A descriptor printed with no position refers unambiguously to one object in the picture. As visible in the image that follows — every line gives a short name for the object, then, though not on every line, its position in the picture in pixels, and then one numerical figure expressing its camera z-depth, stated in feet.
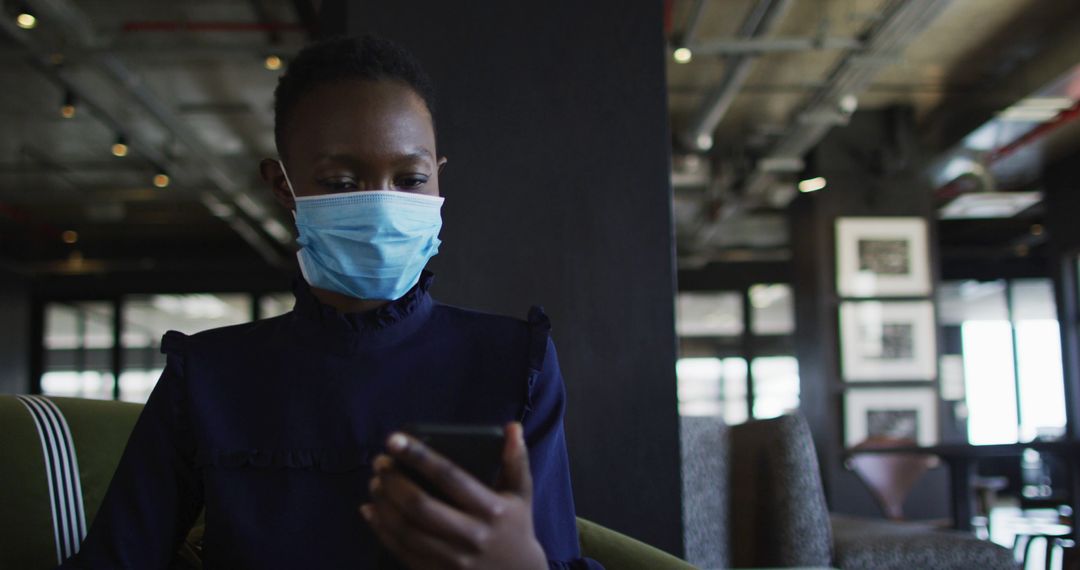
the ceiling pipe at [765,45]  19.16
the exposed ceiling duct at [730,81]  18.75
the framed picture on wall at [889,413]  26.99
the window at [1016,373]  47.75
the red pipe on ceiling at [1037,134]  25.69
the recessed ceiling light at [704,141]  25.36
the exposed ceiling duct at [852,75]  18.28
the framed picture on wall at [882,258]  27.27
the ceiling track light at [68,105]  22.57
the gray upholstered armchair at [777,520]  7.55
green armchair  4.53
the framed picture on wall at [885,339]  27.14
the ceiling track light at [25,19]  17.85
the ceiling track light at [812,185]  28.02
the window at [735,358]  49.21
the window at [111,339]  45.80
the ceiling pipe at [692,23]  18.31
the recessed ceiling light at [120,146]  26.40
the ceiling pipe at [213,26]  20.29
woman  3.84
